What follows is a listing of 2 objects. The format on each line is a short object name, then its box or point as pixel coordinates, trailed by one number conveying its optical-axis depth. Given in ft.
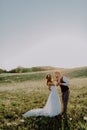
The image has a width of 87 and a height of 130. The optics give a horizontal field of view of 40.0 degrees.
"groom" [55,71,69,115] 17.32
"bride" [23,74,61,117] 17.53
